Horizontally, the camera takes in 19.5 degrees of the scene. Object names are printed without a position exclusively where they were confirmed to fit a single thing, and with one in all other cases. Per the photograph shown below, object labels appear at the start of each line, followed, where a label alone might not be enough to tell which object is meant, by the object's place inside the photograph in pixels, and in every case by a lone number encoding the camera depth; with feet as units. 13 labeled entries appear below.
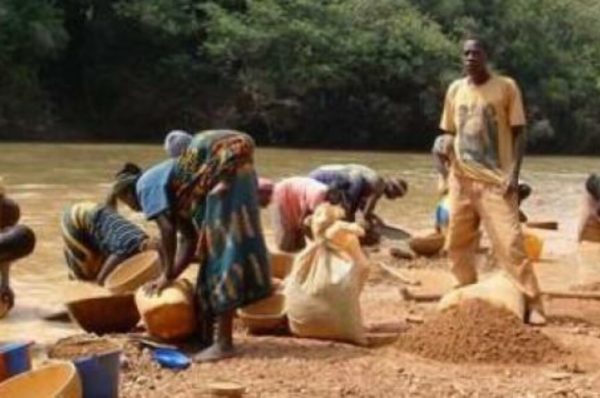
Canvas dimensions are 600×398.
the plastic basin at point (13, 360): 22.00
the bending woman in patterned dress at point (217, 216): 29.54
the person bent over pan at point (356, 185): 52.25
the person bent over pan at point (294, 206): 42.59
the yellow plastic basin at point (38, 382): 20.43
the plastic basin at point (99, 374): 22.40
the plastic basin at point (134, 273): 37.45
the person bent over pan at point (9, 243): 32.38
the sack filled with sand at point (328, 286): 31.62
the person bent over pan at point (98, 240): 40.13
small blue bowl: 28.69
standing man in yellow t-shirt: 35.75
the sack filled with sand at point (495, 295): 32.04
